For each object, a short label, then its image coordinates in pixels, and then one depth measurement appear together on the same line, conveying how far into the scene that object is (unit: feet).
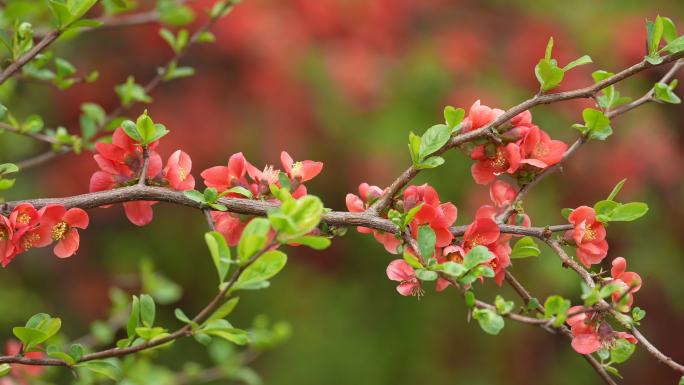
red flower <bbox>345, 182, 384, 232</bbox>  6.62
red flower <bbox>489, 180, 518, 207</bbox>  6.75
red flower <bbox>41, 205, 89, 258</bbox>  6.47
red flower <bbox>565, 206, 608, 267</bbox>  6.55
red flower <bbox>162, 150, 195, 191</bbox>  6.56
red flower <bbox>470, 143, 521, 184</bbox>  6.57
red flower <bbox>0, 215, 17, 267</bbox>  6.42
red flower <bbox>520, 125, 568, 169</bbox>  6.60
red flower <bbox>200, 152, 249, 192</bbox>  6.62
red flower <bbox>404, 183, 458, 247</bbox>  6.48
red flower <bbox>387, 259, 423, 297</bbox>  6.46
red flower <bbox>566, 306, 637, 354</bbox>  6.42
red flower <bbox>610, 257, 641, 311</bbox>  6.35
